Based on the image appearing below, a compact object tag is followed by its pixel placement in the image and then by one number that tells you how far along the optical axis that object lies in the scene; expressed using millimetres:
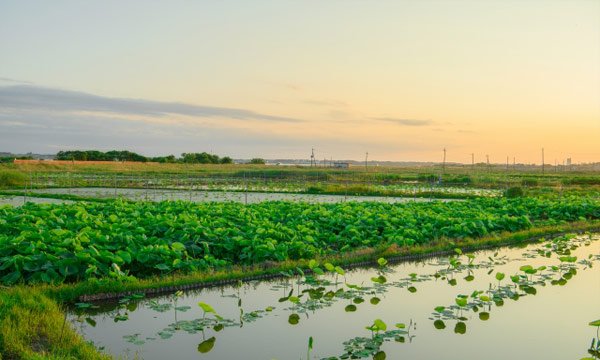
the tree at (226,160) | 77500
